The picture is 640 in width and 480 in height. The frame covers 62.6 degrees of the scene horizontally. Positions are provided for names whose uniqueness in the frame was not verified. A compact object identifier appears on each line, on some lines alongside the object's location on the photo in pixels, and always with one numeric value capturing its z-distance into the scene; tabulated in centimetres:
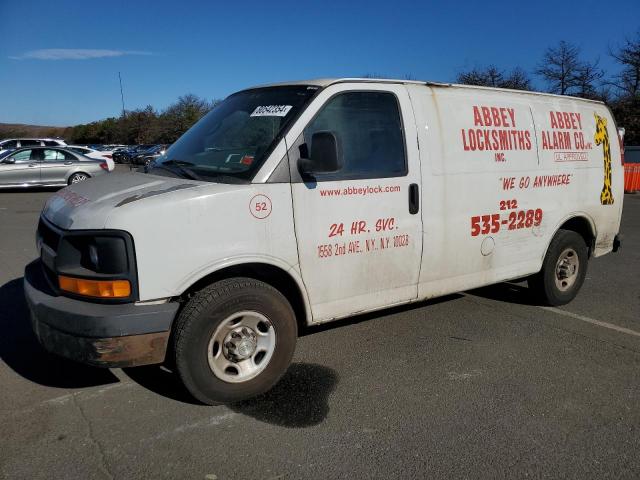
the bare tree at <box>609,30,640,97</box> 3466
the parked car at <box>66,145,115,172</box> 1958
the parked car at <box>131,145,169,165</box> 3654
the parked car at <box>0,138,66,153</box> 2625
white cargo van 299
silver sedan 1741
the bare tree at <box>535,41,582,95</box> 3712
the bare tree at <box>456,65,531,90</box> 3894
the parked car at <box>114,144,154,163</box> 4325
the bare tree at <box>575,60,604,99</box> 3647
